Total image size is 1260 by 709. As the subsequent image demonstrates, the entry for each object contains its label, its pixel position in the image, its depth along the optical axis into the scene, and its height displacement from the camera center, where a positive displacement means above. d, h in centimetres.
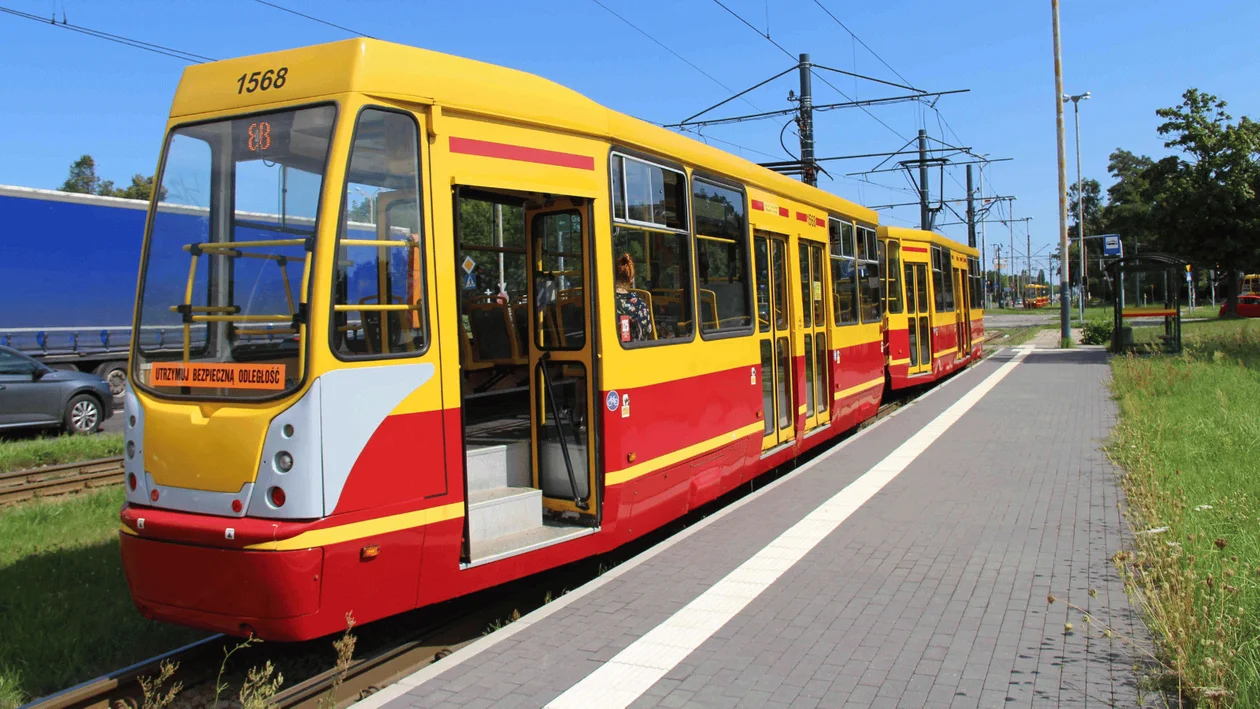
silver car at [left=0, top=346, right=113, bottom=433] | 1508 -69
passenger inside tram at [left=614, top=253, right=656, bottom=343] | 681 +12
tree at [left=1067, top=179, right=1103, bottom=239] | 9469 +967
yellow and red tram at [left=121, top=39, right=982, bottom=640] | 486 -6
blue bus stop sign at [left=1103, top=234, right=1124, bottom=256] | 3791 +214
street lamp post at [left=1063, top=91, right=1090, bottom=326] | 4297 +899
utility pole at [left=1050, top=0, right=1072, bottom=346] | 2909 +354
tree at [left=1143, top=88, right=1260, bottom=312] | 2975 +324
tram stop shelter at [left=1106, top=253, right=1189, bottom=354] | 2325 +4
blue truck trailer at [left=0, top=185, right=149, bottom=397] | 1919 +168
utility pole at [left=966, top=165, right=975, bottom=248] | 4175 +412
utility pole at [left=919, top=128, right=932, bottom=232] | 2619 +368
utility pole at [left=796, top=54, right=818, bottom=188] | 1997 +419
